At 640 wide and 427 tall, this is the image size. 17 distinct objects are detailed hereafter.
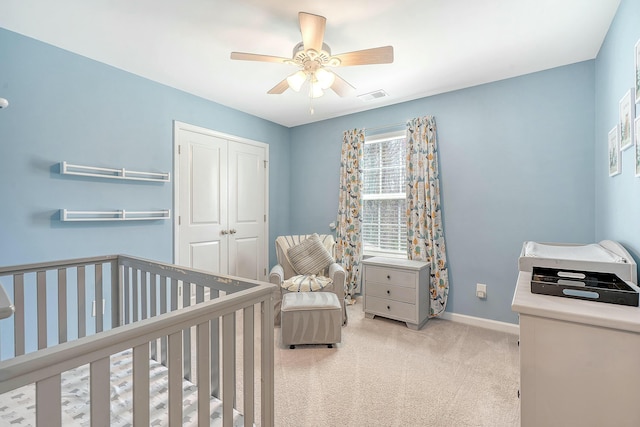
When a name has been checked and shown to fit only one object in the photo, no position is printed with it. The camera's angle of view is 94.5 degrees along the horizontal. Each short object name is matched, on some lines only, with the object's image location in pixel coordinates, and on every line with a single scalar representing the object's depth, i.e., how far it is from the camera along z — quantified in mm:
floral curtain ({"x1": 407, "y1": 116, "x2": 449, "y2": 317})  3092
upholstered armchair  2896
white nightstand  2896
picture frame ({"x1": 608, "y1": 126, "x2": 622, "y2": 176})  1775
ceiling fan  1770
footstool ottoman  2479
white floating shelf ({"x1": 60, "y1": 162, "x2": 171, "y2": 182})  2275
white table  916
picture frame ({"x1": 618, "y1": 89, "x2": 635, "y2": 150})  1546
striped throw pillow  3207
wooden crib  649
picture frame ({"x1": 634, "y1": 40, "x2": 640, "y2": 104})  1428
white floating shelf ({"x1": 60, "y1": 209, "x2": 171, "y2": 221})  2291
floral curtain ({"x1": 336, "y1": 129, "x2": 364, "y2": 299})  3699
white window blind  3520
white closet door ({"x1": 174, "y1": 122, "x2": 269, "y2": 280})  3145
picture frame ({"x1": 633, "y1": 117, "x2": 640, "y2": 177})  1406
